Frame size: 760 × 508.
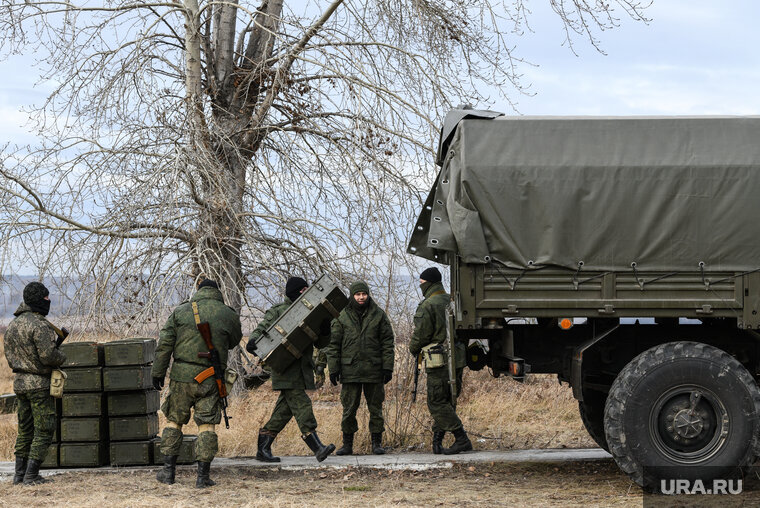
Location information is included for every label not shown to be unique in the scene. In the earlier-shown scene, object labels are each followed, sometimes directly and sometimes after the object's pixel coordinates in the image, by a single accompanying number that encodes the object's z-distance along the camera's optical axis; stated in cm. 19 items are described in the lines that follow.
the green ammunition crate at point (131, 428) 1898
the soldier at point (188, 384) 1712
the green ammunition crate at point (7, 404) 3086
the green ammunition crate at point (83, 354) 1903
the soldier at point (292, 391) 1873
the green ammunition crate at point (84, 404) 1902
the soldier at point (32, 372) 1720
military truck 1513
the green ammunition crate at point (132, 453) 1897
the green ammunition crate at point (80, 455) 1897
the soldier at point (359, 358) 2022
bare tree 2237
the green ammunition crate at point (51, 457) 1909
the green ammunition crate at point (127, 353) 1883
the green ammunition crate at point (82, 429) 1898
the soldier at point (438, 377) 1994
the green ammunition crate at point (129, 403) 1898
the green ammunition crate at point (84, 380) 1900
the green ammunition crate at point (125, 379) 1881
